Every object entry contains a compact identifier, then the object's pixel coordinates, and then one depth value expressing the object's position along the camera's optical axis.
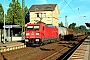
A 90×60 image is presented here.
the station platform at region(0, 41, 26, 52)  21.00
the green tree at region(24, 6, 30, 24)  87.83
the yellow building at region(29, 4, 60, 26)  73.11
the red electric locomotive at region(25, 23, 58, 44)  25.73
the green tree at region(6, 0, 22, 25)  58.00
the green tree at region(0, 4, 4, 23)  69.88
